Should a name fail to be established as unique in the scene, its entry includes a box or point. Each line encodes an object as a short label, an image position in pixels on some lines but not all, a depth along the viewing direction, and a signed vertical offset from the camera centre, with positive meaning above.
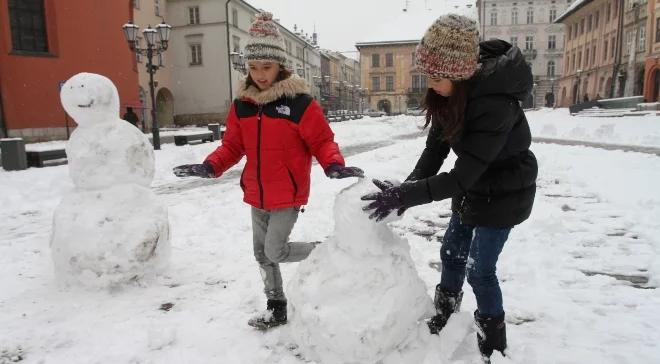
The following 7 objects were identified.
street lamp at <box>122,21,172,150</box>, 13.58 +2.40
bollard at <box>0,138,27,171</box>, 9.72 -0.76
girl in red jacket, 2.62 -0.20
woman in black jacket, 1.88 -0.16
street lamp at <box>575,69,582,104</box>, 42.81 +1.72
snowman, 3.26 -0.66
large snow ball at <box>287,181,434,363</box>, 2.12 -0.89
